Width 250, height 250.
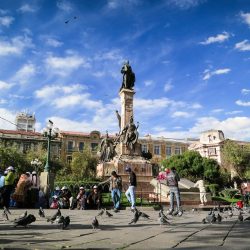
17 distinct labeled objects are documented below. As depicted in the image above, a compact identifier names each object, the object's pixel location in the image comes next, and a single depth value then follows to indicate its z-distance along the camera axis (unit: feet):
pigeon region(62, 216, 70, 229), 16.84
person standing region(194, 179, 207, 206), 49.14
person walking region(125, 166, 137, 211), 29.27
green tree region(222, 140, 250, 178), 147.45
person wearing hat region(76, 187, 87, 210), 38.60
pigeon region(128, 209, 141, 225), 20.31
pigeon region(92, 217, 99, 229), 17.09
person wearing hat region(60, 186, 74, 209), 39.97
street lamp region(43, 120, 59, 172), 48.76
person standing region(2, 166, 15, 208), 24.42
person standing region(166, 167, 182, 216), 28.27
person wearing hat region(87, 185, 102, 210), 39.91
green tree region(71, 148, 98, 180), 131.26
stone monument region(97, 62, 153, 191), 59.60
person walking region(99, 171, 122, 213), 32.85
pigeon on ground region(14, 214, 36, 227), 16.76
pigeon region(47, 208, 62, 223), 19.04
